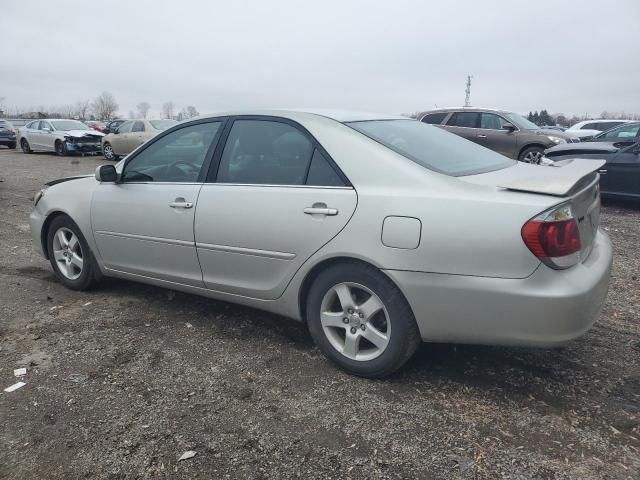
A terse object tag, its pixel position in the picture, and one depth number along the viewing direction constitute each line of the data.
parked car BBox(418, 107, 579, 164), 11.59
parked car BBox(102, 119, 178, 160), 16.80
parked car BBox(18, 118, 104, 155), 19.42
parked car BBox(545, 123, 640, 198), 8.07
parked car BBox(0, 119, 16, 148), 25.17
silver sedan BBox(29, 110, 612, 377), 2.52
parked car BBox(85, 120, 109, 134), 25.90
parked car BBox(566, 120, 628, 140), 21.71
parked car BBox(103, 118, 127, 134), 25.39
